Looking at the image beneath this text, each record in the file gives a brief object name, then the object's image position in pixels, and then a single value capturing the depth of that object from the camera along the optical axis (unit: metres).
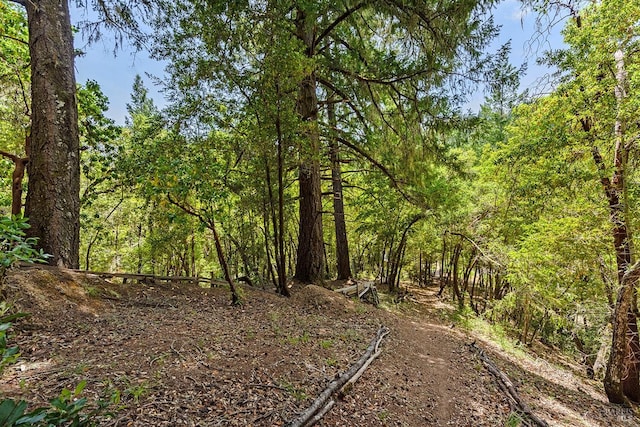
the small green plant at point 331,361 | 3.86
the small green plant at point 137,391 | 2.40
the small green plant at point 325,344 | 4.38
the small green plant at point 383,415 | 3.21
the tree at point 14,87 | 5.88
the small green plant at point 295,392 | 2.96
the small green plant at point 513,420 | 3.65
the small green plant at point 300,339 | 4.22
